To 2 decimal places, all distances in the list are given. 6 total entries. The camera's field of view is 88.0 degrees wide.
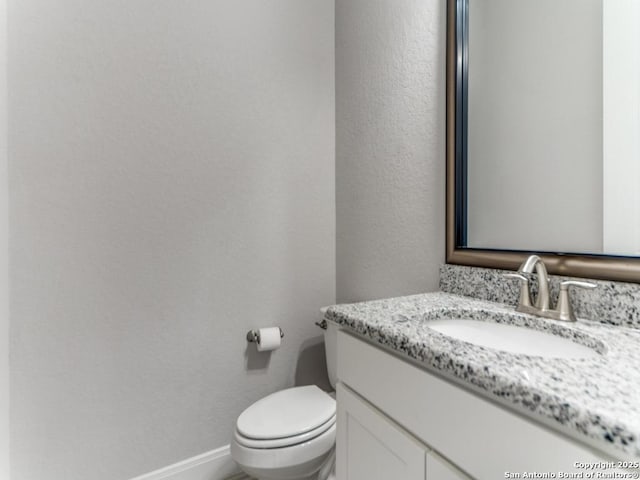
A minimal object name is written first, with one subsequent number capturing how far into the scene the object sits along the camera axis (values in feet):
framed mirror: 2.64
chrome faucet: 2.60
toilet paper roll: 5.03
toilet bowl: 3.66
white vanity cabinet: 1.52
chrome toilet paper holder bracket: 5.11
